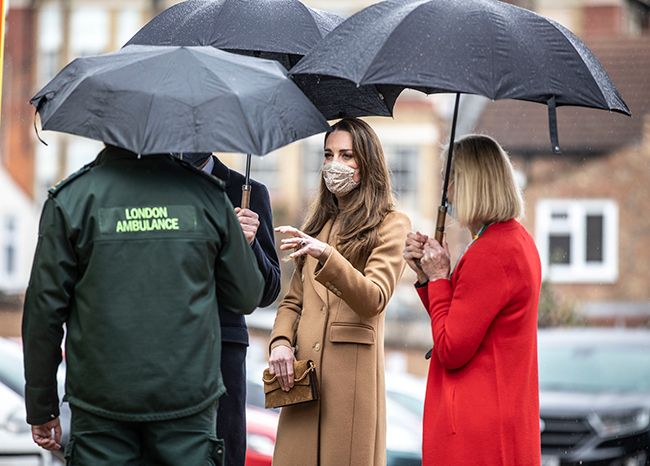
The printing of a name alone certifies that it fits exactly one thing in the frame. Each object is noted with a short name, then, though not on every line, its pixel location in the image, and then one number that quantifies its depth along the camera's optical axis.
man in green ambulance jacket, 7.97
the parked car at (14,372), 15.96
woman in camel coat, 9.86
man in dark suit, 10.19
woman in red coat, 8.74
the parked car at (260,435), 15.75
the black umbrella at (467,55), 8.74
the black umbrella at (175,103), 8.02
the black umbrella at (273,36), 10.96
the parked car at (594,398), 22.33
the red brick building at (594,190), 48.50
